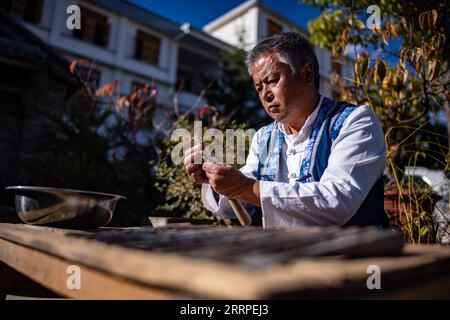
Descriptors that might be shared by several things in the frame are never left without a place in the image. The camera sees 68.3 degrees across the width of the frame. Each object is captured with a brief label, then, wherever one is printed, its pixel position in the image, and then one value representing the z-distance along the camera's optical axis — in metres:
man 1.35
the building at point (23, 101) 6.68
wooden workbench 0.47
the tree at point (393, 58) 2.58
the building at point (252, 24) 18.36
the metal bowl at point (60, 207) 1.39
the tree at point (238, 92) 12.86
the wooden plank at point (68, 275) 0.63
